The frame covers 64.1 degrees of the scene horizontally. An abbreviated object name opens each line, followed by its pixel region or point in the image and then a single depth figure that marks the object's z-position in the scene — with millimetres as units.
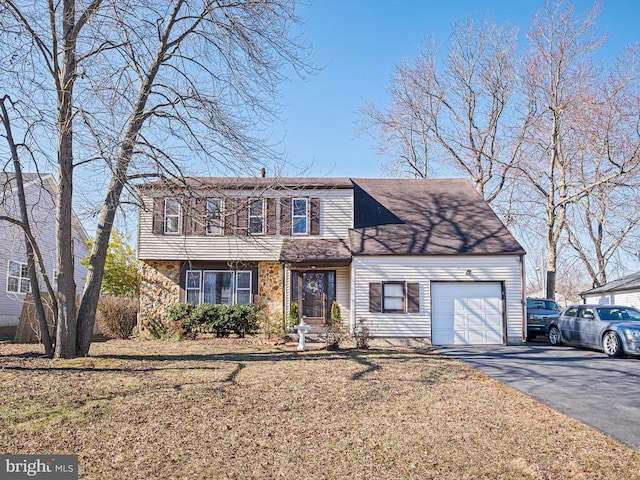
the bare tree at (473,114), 27078
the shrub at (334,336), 14078
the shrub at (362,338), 14484
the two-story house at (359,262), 16594
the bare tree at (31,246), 9969
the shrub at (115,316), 17578
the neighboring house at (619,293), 22188
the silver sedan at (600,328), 13180
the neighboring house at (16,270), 20475
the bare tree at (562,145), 22219
